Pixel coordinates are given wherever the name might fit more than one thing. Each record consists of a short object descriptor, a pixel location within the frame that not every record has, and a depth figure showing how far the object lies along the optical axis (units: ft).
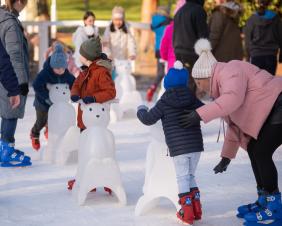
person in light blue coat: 57.72
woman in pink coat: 23.81
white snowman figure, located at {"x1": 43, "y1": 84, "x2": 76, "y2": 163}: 35.20
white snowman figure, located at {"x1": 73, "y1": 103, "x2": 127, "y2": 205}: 27.40
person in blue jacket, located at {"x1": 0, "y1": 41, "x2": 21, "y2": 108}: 26.56
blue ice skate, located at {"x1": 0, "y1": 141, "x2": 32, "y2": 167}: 33.73
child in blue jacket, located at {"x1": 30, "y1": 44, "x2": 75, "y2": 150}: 34.80
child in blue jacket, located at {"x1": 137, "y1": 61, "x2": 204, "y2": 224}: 24.58
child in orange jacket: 28.26
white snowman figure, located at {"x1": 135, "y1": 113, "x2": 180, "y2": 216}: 26.02
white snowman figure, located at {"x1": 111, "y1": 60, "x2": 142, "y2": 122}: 49.03
